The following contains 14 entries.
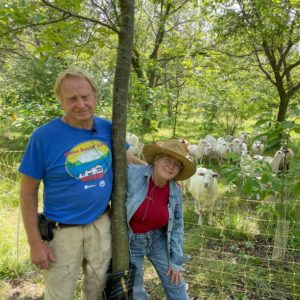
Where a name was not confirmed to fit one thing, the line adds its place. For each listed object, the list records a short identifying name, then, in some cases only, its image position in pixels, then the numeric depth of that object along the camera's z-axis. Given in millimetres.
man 2016
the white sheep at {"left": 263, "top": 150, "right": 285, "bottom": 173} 8077
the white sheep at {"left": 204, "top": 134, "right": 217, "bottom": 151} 10943
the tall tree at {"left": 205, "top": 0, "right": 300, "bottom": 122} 7215
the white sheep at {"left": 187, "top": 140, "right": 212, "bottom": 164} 10188
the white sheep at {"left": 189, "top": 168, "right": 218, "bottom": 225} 5963
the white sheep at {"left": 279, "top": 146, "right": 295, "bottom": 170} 7507
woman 2377
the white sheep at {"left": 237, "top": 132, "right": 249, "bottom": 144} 11841
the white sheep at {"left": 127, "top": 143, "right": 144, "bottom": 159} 9374
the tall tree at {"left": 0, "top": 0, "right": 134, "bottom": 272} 2160
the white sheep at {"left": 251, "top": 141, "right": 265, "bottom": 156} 10609
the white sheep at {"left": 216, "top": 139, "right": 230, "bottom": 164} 10213
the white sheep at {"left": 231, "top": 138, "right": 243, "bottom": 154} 10414
